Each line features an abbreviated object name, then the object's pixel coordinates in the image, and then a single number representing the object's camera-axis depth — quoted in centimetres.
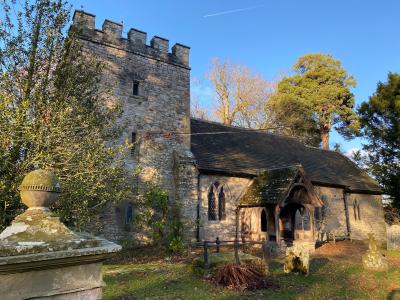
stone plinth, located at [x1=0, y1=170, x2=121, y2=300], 231
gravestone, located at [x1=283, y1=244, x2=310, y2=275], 1051
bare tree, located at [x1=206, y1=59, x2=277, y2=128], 3522
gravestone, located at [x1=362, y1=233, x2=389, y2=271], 1152
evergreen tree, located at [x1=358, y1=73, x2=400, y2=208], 2415
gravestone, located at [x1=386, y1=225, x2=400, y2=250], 1803
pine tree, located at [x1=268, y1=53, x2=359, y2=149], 3419
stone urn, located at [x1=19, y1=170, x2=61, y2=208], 269
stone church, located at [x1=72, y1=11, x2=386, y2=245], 1574
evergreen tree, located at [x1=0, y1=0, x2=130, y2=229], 730
